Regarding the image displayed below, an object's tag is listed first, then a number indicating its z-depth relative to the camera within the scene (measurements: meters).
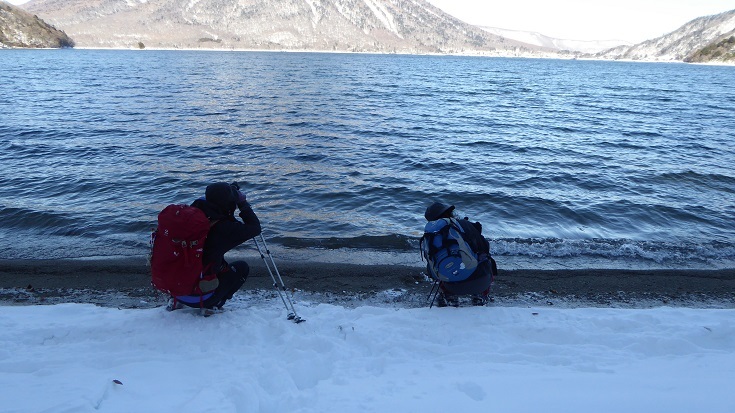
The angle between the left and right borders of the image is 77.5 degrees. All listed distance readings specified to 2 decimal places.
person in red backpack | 5.59
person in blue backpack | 6.30
